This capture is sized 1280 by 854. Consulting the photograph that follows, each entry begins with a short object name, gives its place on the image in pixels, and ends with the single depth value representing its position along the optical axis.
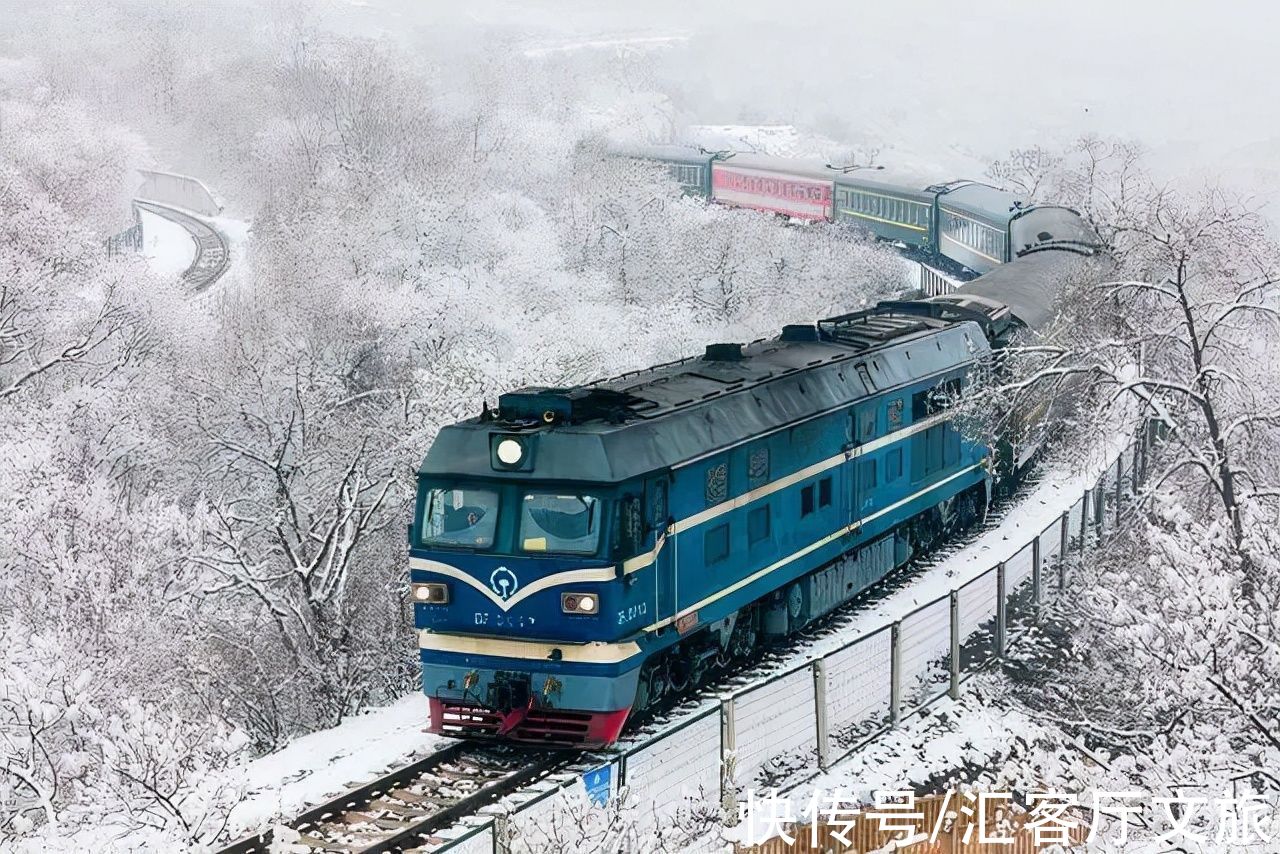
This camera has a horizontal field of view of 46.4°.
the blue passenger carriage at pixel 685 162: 87.69
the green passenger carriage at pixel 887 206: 67.88
